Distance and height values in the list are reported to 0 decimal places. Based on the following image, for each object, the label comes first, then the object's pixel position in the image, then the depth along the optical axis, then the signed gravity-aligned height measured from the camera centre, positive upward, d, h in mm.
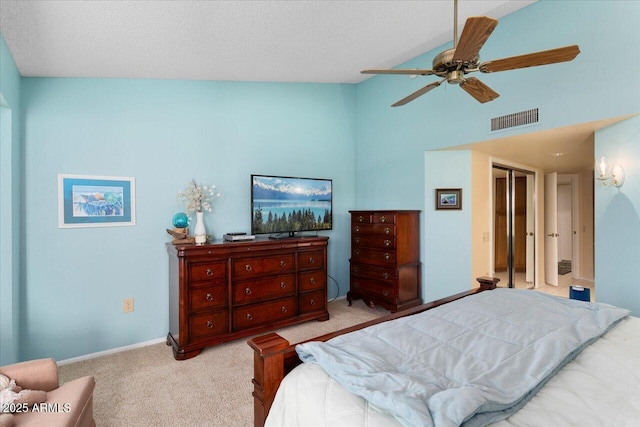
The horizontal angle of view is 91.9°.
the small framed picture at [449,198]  3742 +177
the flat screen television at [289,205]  3518 +112
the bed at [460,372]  960 -607
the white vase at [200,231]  3076 -162
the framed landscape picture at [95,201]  2738 +138
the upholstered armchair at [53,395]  1369 -894
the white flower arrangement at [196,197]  3168 +191
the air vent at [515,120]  2834 +882
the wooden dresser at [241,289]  2805 -757
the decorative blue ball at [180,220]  3053 -49
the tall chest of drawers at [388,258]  3648 -553
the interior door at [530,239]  4855 -428
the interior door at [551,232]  4895 -324
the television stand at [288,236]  3572 -264
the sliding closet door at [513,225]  4625 -207
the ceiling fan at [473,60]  1422 +831
